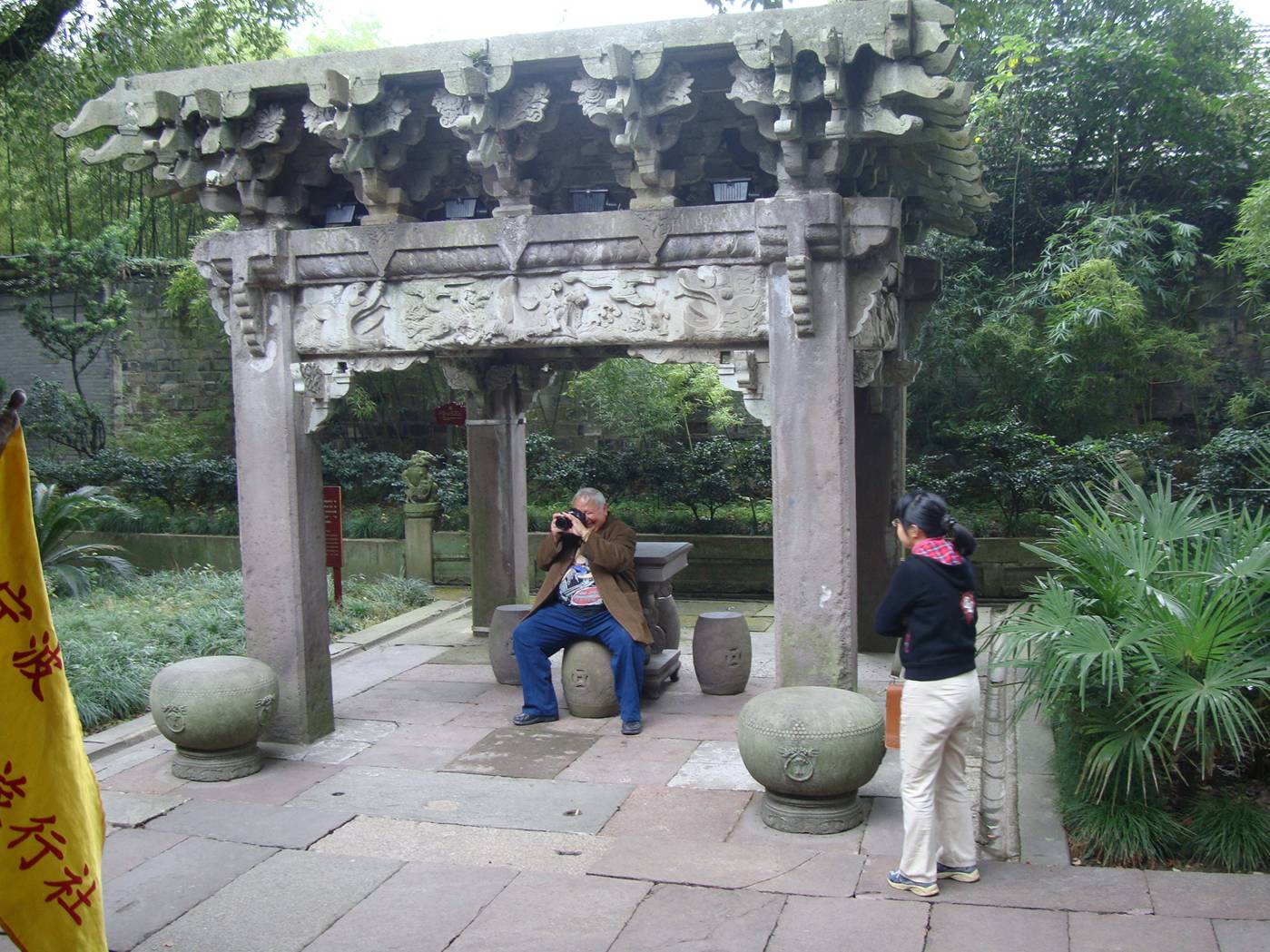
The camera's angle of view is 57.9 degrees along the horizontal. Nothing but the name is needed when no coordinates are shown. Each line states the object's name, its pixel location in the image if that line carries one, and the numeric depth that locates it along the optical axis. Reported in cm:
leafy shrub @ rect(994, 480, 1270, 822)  464
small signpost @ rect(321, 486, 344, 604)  1071
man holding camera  696
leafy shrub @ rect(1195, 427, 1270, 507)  1120
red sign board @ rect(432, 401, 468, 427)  1141
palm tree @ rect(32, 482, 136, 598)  1141
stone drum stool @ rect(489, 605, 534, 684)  812
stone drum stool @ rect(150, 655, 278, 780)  599
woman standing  448
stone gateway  553
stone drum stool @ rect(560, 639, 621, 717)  717
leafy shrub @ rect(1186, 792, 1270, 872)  461
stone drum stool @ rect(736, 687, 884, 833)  506
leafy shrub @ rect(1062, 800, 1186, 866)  477
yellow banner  264
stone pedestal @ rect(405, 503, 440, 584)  1319
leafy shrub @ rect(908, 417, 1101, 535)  1226
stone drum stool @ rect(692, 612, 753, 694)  774
